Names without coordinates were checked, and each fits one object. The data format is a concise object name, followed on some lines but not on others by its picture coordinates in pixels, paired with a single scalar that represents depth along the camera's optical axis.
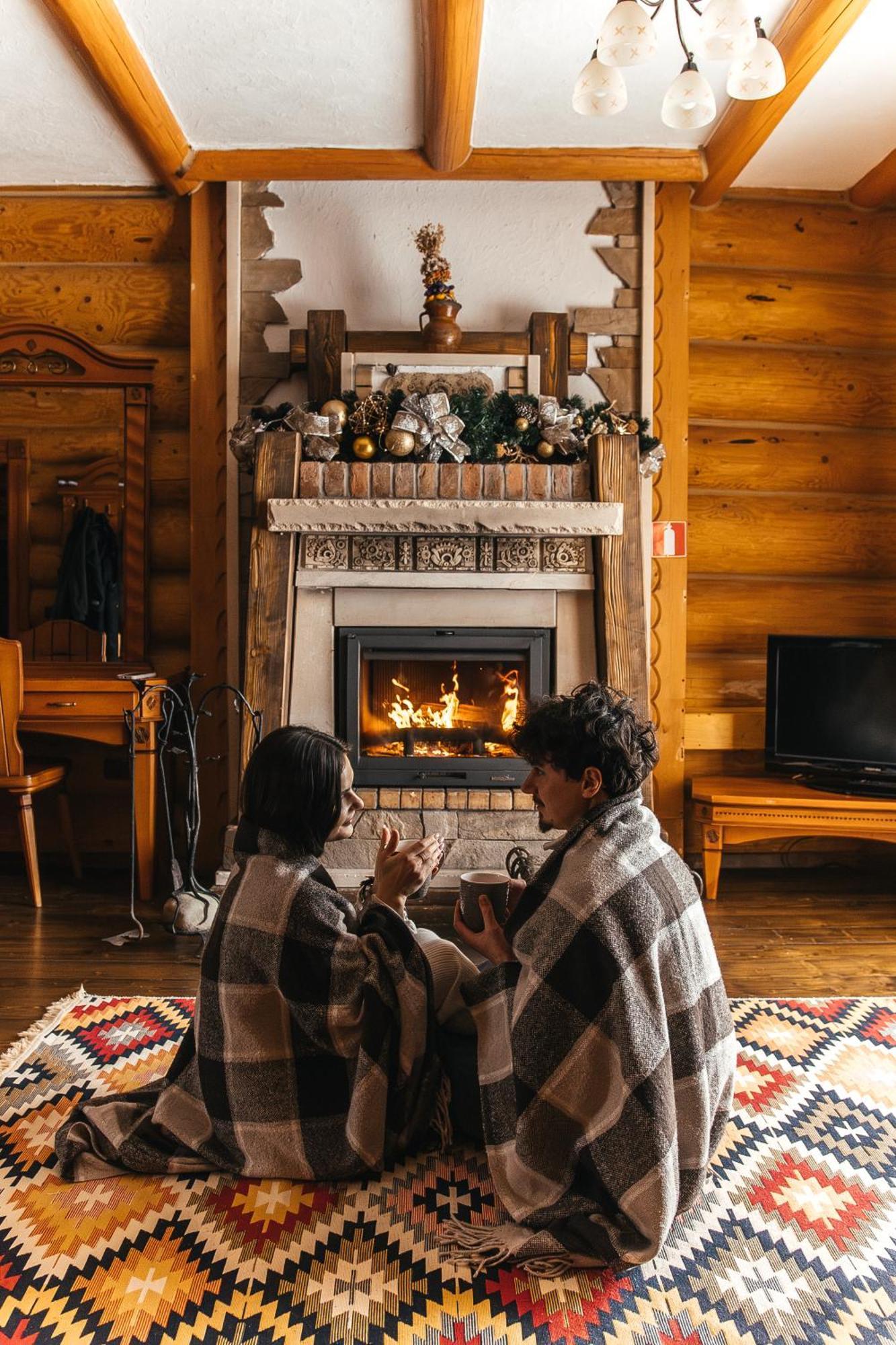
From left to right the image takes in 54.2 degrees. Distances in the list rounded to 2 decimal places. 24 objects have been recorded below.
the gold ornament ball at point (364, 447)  3.34
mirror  3.75
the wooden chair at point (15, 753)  3.13
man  1.29
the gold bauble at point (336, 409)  3.36
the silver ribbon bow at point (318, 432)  3.31
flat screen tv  3.51
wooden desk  3.22
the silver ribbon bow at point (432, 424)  3.30
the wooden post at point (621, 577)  3.33
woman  1.47
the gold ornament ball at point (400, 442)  3.29
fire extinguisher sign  3.73
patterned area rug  1.25
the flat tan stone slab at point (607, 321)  3.70
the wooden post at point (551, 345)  3.60
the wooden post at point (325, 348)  3.56
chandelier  1.98
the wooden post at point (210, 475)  3.67
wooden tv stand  3.34
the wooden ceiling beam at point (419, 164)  3.54
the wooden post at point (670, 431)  3.71
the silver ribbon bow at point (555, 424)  3.38
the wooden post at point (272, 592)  3.31
